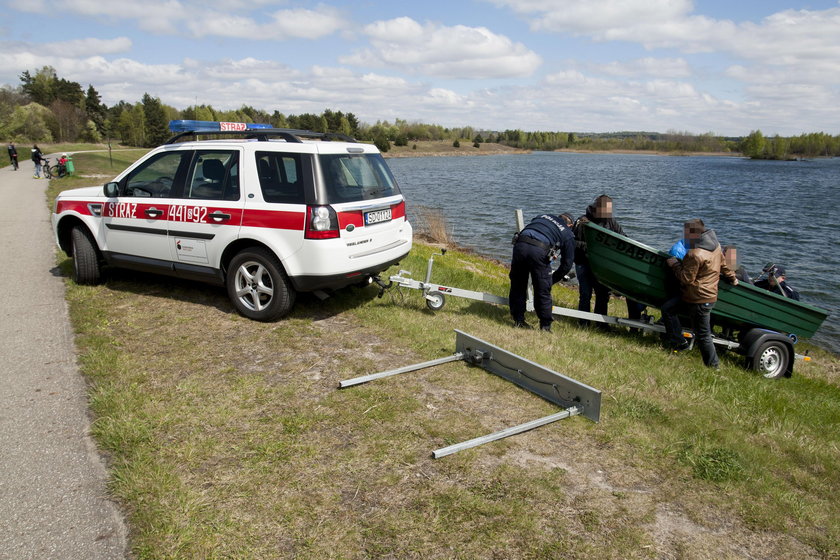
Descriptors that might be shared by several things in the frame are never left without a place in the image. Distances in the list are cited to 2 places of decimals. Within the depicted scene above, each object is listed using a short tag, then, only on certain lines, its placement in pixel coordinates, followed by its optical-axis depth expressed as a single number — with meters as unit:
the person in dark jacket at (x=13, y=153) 30.62
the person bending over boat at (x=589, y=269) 7.23
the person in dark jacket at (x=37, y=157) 25.36
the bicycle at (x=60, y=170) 26.01
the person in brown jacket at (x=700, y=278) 6.06
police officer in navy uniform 6.39
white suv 5.77
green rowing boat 6.52
